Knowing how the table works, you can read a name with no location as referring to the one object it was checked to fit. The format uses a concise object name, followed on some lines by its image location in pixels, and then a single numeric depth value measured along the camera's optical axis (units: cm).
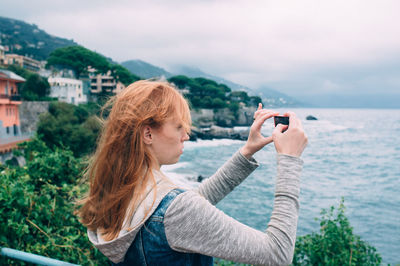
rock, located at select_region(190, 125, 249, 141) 3575
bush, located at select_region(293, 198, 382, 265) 302
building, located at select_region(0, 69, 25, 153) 1667
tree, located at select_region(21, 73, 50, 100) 2586
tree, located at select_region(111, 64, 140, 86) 3691
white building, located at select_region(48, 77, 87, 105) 2944
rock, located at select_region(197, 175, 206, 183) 1726
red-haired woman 69
